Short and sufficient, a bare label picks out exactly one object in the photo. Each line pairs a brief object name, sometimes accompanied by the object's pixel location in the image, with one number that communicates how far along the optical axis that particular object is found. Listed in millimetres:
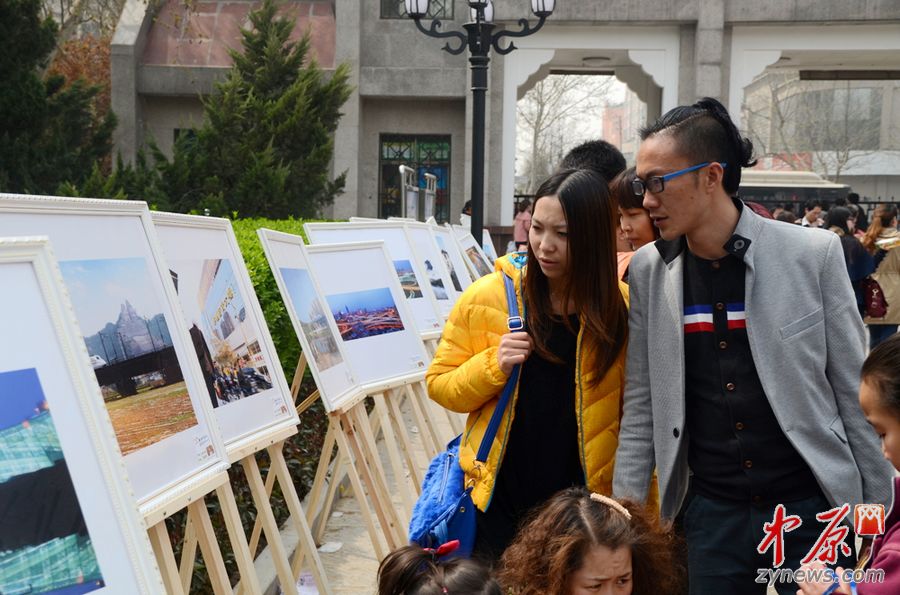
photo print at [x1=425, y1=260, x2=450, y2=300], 8633
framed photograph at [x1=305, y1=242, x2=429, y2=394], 5398
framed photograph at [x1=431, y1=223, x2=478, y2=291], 9859
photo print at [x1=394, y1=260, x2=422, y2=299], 7523
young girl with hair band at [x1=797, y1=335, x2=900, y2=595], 2016
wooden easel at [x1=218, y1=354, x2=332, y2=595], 3881
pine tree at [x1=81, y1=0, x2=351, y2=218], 18188
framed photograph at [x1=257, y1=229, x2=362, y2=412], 4723
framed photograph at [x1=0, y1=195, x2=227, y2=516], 2701
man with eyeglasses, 2822
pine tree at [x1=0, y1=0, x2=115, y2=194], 15367
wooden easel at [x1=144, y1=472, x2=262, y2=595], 2914
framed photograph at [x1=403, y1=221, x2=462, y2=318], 8617
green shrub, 6895
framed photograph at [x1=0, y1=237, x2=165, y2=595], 1938
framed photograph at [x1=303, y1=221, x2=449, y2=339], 7453
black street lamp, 11870
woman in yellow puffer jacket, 3188
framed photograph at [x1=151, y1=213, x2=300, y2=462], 3725
